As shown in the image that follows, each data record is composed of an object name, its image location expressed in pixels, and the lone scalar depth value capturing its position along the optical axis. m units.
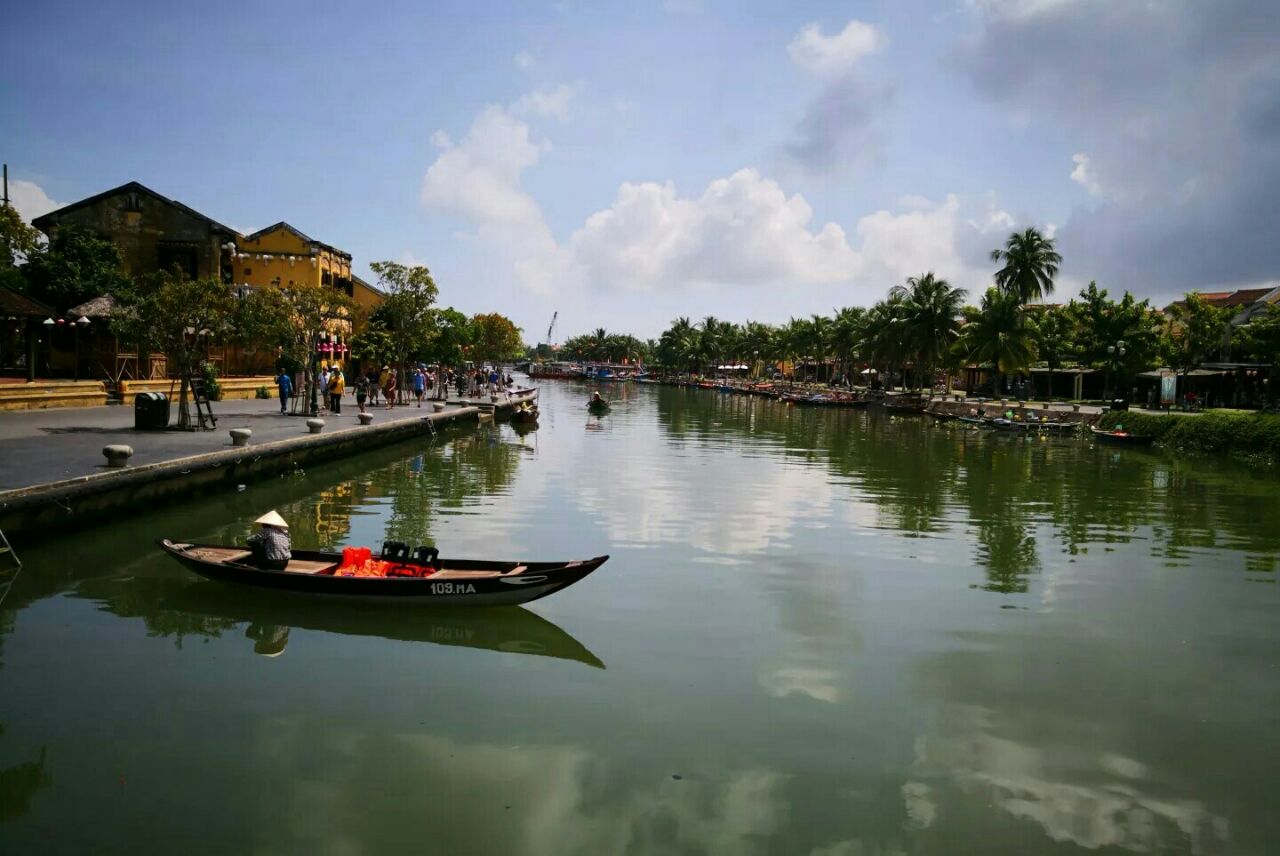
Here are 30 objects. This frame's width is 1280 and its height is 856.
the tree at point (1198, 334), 65.12
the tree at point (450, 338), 66.56
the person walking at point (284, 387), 35.91
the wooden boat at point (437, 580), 12.12
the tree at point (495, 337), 107.62
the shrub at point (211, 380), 32.16
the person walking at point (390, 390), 47.59
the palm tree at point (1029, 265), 72.25
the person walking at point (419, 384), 52.38
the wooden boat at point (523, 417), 47.97
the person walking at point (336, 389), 38.97
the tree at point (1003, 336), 69.31
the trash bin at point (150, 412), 26.48
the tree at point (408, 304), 47.25
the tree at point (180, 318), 25.52
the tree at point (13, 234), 33.31
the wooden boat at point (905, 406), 71.88
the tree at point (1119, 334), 63.09
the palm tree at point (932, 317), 77.44
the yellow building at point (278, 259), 55.34
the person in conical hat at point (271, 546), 12.88
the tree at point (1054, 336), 71.88
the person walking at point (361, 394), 41.03
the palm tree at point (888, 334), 80.09
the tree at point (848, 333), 99.06
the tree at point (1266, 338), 51.62
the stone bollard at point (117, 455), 18.48
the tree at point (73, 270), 42.44
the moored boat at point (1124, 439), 44.16
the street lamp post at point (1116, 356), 62.56
